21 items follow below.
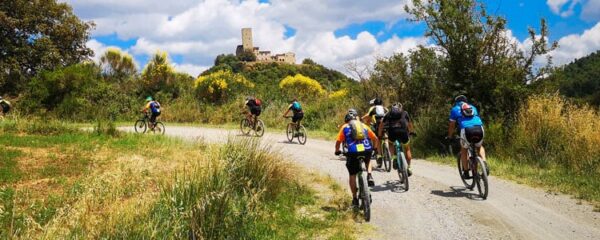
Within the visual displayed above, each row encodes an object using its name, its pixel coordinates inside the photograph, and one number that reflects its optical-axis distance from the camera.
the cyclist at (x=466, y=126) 9.29
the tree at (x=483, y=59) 14.87
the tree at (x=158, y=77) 35.19
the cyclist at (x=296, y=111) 18.05
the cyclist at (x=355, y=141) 7.94
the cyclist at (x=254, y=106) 19.36
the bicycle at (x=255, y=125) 19.36
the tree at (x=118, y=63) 41.91
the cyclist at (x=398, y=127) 10.48
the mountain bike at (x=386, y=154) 11.93
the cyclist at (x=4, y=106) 17.91
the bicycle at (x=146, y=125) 20.59
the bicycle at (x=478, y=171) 9.02
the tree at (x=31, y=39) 31.73
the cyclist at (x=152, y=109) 20.11
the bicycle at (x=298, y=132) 18.23
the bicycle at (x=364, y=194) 7.79
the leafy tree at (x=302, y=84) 41.91
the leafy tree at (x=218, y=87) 33.16
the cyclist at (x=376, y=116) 12.22
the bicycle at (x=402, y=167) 9.95
